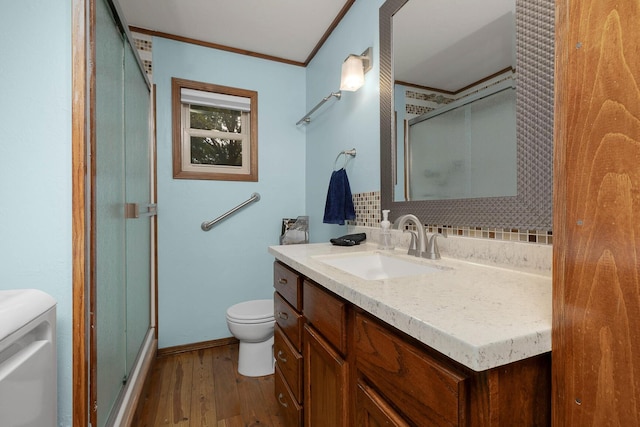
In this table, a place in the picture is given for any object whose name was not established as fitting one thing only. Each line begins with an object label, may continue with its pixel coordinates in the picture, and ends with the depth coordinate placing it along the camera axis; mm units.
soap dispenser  1299
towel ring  1711
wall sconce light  1552
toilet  1672
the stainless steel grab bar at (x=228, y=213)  2111
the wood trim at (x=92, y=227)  886
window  2070
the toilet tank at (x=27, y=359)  593
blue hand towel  1665
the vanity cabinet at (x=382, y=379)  443
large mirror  796
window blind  2100
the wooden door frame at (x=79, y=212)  836
